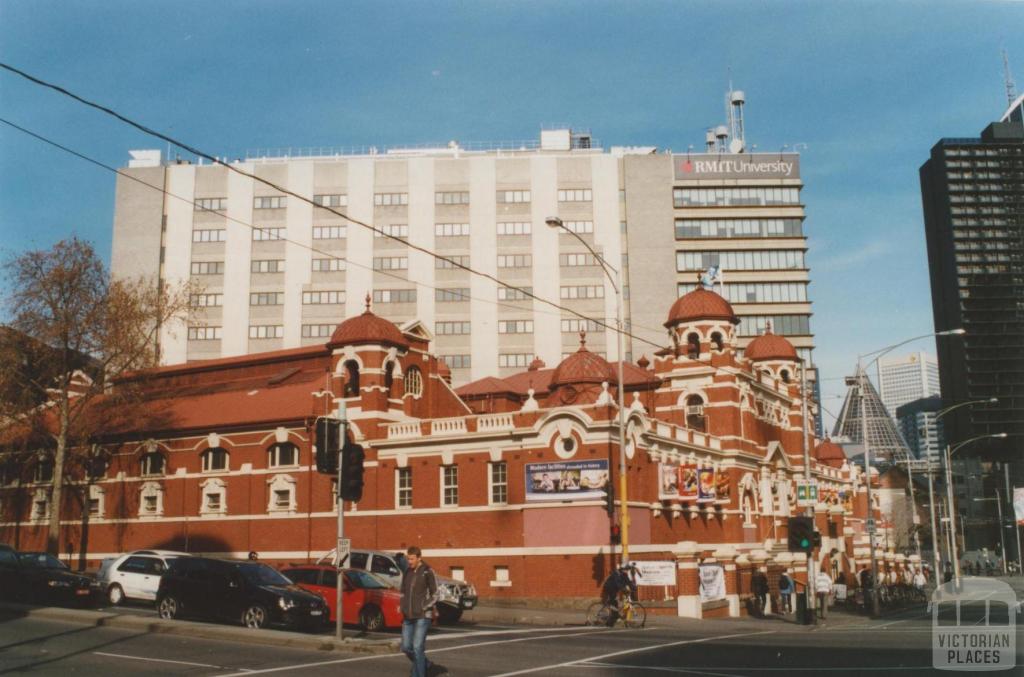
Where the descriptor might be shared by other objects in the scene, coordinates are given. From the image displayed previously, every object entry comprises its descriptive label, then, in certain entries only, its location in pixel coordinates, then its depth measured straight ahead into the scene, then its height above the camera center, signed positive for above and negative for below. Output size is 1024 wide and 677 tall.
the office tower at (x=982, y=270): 171.62 +43.24
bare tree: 43.50 +8.36
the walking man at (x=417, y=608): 15.30 -1.38
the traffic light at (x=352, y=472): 20.69 +1.02
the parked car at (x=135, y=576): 29.83 -1.59
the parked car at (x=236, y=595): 23.22 -1.75
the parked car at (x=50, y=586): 28.27 -1.74
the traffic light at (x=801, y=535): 31.31 -0.57
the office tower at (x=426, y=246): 97.94 +27.41
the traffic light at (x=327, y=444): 20.80 +1.63
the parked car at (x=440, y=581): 28.64 -1.77
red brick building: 41.34 +2.49
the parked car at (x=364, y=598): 25.50 -1.97
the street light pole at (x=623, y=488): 31.77 +1.00
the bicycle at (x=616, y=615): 29.80 -2.89
